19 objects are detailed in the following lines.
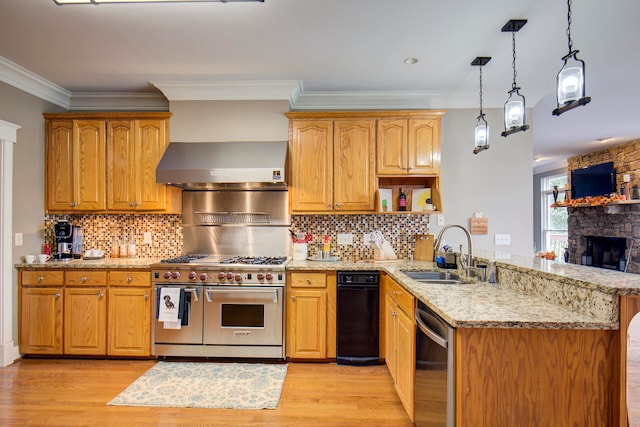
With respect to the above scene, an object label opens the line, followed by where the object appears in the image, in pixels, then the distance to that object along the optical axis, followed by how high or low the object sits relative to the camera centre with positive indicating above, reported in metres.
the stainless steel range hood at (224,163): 3.11 +0.53
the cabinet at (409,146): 3.35 +0.73
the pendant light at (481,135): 2.58 +0.65
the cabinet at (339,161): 3.36 +0.58
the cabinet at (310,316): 3.04 -0.87
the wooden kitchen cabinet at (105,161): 3.39 +0.59
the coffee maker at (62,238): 3.34 -0.19
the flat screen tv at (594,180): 5.78 +0.71
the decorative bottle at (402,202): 3.45 +0.18
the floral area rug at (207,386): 2.39 -1.29
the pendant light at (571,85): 1.57 +0.63
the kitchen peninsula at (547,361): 1.38 -0.59
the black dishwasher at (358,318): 3.00 -0.87
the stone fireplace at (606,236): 5.40 -0.29
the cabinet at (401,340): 2.03 -0.81
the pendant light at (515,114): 2.06 +0.66
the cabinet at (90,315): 3.08 -0.87
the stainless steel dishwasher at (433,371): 1.47 -0.73
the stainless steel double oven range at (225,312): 3.02 -0.83
